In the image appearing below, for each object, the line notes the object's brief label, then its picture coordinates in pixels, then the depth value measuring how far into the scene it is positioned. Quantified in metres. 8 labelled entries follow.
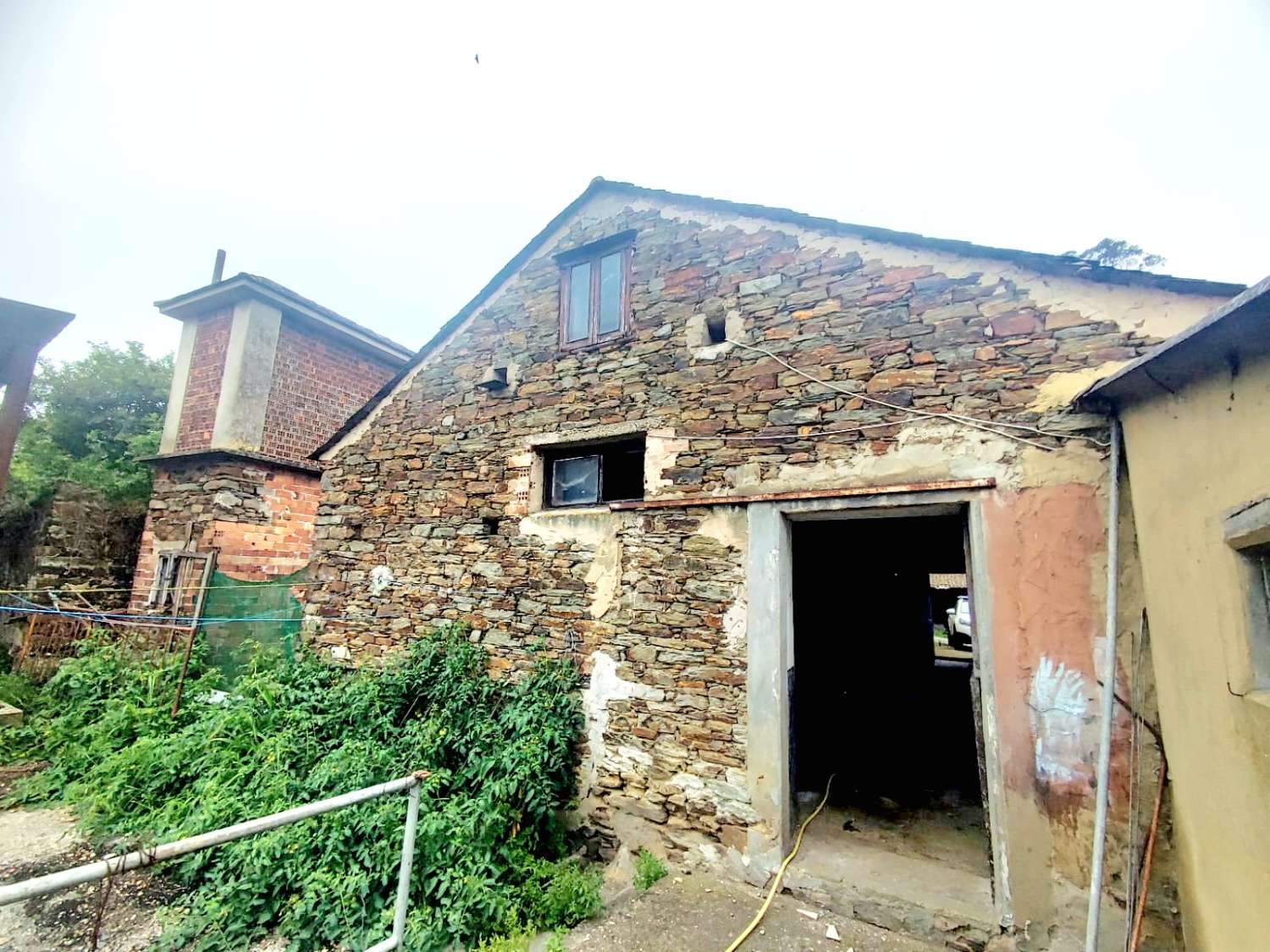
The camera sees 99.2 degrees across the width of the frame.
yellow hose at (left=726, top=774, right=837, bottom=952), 3.43
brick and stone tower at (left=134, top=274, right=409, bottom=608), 9.12
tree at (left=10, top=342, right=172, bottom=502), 11.91
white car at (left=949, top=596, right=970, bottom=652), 20.58
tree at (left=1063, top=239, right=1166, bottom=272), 15.12
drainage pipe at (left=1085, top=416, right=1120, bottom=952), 3.04
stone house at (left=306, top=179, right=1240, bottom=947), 3.57
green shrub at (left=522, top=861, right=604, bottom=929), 3.76
